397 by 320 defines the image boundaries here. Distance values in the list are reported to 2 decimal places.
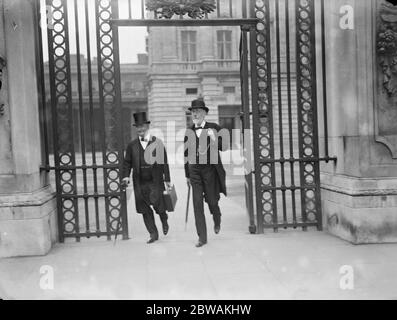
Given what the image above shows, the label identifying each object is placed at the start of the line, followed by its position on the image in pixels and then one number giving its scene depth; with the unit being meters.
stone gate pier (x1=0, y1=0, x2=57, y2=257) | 6.59
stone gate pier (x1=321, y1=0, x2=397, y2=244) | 6.89
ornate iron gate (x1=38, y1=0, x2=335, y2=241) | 7.29
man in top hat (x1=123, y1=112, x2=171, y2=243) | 7.40
